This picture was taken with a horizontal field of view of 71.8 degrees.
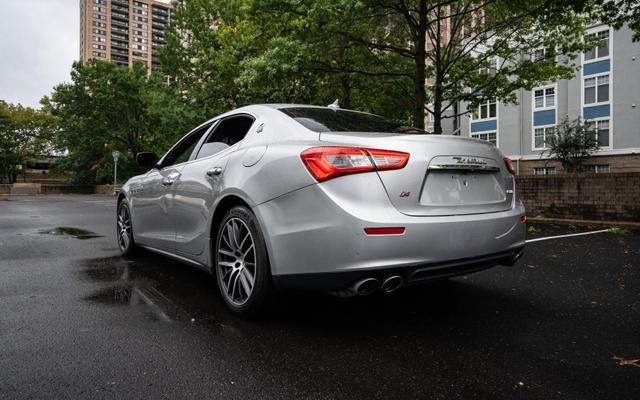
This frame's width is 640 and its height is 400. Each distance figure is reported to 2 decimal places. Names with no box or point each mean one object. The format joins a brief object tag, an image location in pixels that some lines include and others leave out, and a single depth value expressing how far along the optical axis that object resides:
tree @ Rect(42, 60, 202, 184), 41.25
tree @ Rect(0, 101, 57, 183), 50.91
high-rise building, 132.62
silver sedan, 2.53
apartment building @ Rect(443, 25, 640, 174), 28.86
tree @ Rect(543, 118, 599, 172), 27.83
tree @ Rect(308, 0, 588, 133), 11.72
